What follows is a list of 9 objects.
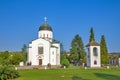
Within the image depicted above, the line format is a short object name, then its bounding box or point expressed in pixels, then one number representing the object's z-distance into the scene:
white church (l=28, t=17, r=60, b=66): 57.56
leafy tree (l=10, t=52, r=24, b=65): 64.50
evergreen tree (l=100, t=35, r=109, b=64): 65.06
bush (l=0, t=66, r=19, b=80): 24.51
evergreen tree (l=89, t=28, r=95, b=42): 67.53
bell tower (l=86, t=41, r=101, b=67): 57.22
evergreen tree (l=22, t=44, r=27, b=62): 94.47
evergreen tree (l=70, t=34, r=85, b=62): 69.81
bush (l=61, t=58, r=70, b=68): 55.13
